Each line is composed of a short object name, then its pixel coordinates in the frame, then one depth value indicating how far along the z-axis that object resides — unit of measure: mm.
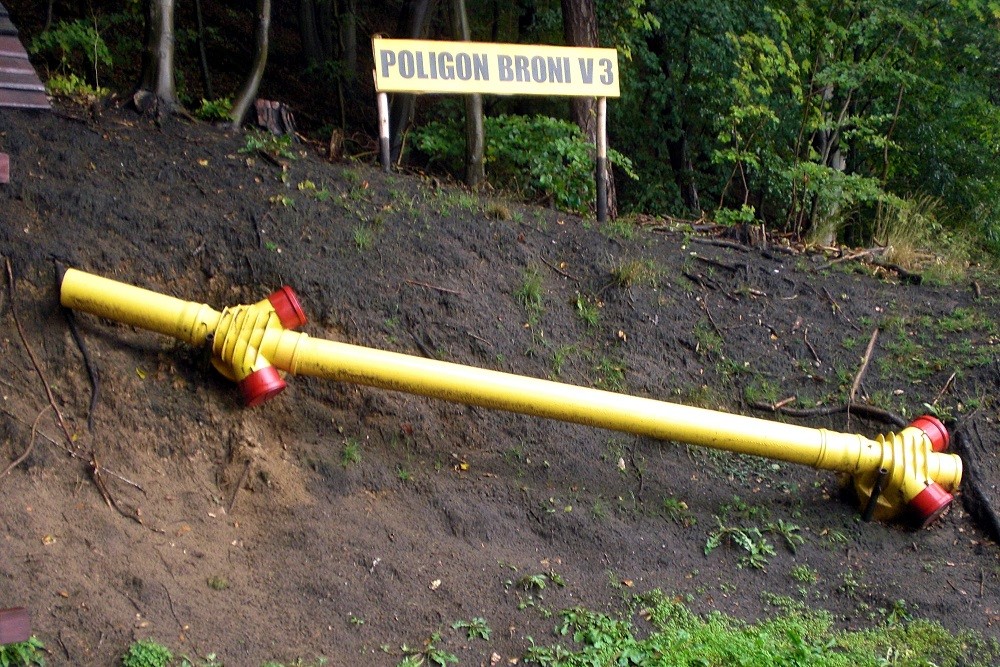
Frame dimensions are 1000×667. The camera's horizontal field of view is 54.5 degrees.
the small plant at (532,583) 4719
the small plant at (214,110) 7117
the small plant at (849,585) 5020
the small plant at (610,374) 6043
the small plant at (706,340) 6461
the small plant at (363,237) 6102
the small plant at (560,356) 6000
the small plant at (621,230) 7293
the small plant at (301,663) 4004
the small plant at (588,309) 6383
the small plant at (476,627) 4410
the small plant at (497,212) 6988
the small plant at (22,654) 3662
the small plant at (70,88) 6719
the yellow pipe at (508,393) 4840
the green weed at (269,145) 6590
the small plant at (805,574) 5086
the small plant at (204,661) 3900
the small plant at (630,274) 6633
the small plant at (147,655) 3820
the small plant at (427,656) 4191
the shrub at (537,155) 8164
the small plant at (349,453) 5102
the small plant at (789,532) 5316
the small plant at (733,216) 8406
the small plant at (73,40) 7398
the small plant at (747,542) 5169
